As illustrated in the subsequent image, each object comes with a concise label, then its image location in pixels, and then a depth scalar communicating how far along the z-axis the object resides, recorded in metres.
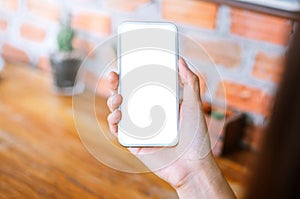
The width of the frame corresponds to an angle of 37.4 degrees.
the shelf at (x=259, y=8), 0.87
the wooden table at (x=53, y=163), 0.81
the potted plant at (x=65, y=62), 1.17
